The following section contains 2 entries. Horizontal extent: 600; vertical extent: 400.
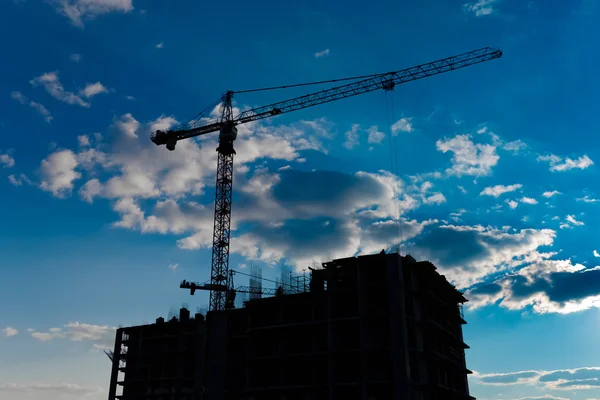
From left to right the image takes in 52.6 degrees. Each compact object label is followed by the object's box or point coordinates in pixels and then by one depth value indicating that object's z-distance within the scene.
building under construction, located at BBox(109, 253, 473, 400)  75.06
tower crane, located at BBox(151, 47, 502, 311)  138.12
